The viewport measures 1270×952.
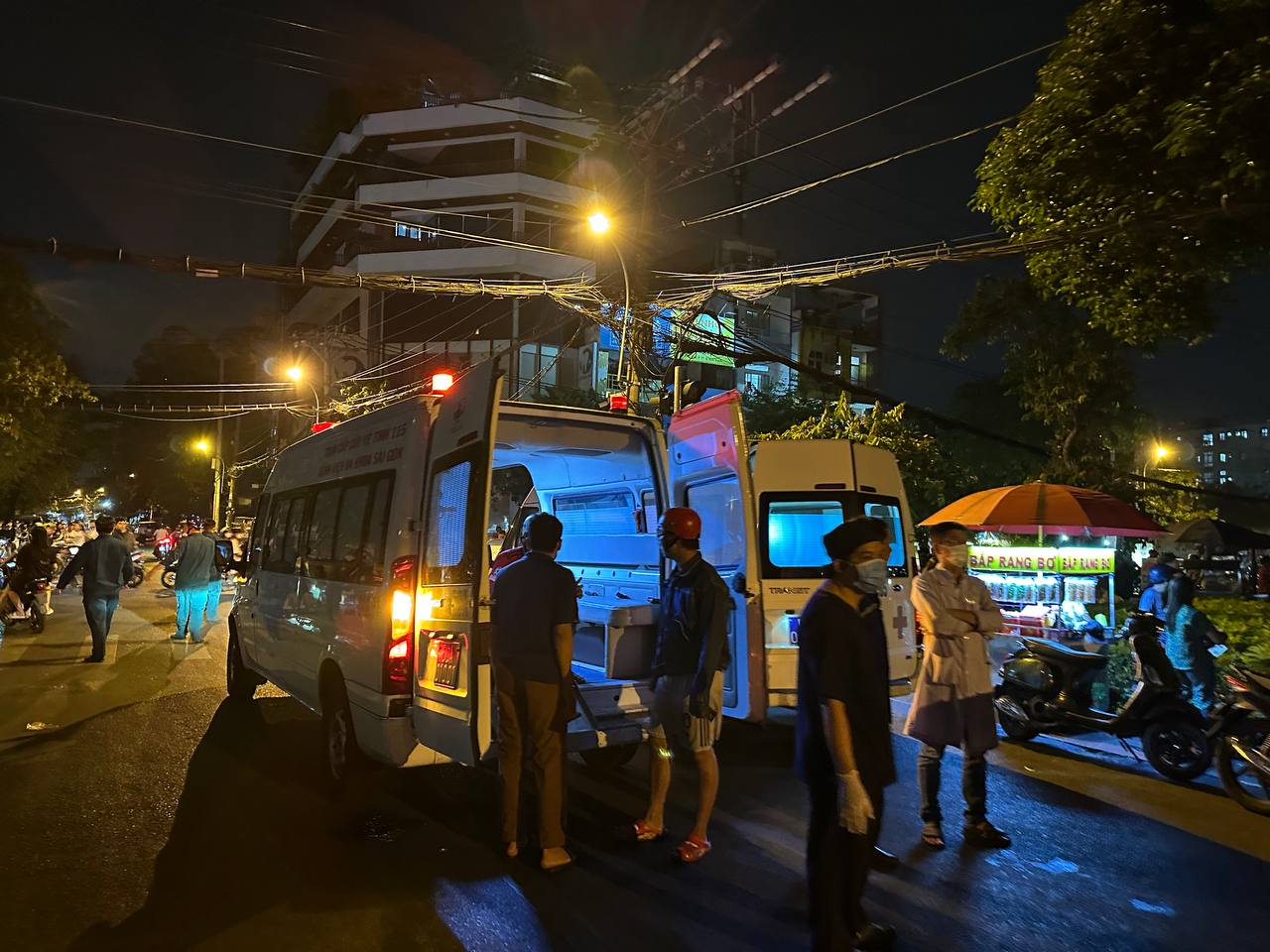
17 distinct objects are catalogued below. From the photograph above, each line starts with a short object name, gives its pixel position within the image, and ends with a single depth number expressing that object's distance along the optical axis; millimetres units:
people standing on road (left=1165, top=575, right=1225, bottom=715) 7660
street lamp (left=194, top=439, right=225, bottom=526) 39906
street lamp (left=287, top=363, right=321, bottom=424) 22000
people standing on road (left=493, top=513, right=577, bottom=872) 4449
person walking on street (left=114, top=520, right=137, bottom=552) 12141
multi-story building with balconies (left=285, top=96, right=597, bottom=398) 41781
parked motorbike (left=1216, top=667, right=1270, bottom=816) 5527
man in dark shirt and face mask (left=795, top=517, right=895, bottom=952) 3258
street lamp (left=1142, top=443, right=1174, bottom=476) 36394
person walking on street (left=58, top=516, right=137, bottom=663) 10641
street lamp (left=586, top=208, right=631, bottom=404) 12805
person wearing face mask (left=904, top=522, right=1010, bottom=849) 4879
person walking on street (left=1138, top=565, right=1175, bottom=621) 7977
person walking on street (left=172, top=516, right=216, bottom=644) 12039
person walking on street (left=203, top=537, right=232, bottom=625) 9394
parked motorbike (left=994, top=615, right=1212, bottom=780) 6336
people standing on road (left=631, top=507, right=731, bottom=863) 4527
